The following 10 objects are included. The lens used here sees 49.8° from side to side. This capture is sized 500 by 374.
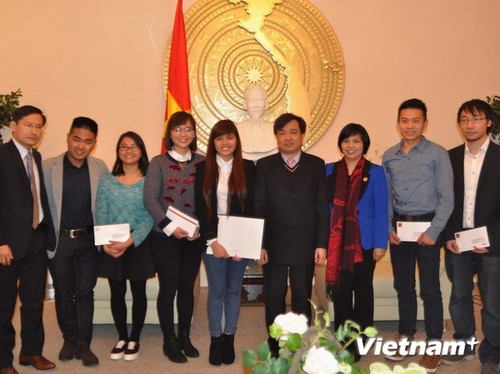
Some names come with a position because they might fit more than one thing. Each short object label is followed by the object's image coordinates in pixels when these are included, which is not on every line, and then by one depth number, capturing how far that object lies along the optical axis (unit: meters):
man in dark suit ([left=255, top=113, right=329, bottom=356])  3.04
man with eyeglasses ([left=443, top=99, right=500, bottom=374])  2.96
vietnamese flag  4.96
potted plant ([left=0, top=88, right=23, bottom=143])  4.62
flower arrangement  0.90
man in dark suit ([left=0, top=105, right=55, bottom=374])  2.87
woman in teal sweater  3.24
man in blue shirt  3.08
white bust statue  4.91
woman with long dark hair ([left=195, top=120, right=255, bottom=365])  3.05
